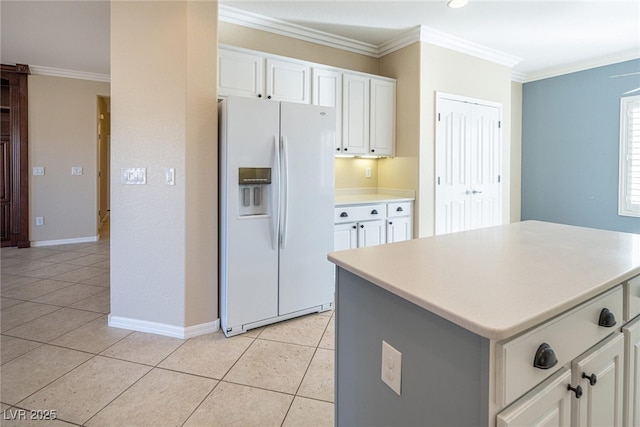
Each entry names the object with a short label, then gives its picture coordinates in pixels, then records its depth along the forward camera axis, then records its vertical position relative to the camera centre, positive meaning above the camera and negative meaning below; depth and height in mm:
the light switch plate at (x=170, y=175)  2455 +173
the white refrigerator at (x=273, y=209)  2494 -64
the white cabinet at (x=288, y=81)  3248 +1138
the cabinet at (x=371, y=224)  3248 -231
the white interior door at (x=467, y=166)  3908 +423
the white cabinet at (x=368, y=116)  3658 +927
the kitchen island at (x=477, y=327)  753 -323
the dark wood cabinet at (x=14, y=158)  5066 +615
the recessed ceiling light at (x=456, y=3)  2994 +1716
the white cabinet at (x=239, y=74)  3002 +1119
